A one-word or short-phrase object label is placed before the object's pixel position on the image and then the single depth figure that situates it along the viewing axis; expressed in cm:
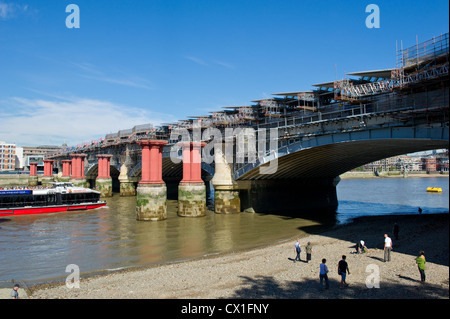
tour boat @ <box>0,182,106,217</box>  4153
